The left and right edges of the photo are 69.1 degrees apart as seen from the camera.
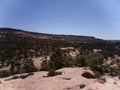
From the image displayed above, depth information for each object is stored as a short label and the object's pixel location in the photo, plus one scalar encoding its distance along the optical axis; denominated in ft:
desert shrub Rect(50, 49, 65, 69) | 89.88
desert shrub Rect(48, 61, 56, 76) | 80.50
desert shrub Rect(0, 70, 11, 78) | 88.39
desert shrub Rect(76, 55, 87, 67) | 90.10
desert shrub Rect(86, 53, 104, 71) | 92.09
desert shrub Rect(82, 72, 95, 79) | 62.23
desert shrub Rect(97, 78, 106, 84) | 54.46
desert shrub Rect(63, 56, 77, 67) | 92.33
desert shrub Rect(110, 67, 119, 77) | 86.35
